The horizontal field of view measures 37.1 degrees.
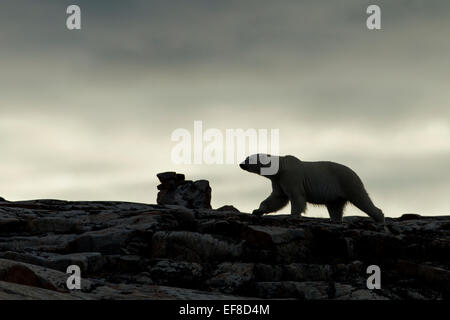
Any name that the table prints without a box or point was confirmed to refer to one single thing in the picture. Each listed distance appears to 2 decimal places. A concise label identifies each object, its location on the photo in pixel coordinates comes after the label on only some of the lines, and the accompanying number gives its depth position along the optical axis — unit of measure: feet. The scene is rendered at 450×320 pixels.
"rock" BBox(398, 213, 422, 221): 83.91
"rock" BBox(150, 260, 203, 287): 50.11
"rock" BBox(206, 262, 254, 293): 48.89
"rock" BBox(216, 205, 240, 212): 91.39
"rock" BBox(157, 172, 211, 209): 108.99
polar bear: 80.43
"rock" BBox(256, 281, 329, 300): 48.68
